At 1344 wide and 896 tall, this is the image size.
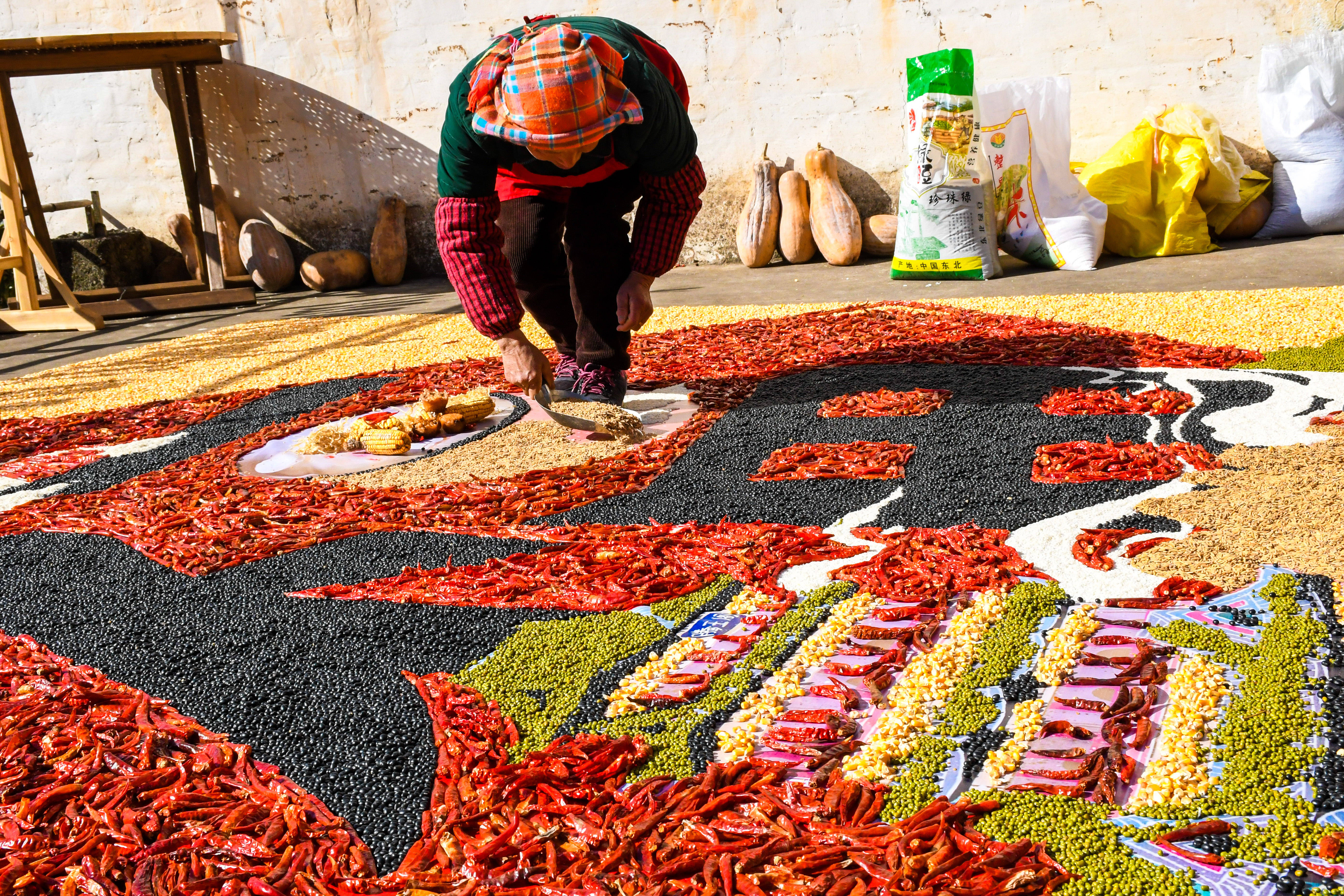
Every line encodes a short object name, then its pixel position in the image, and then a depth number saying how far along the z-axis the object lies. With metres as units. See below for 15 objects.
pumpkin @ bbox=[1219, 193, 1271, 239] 6.61
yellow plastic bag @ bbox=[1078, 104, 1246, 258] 6.35
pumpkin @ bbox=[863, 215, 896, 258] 7.35
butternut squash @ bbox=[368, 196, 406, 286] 8.10
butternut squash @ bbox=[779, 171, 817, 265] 7.51
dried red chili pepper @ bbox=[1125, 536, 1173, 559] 2.08
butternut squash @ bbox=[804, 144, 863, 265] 7.31
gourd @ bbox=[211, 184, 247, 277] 8.33
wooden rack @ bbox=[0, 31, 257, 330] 6.66
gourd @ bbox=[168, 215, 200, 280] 8.54
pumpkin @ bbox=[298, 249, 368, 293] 8.07
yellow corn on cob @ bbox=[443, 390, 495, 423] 3.52
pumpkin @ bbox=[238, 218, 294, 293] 8.13
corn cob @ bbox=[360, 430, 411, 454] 3.25
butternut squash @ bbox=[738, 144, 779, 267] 7.57
